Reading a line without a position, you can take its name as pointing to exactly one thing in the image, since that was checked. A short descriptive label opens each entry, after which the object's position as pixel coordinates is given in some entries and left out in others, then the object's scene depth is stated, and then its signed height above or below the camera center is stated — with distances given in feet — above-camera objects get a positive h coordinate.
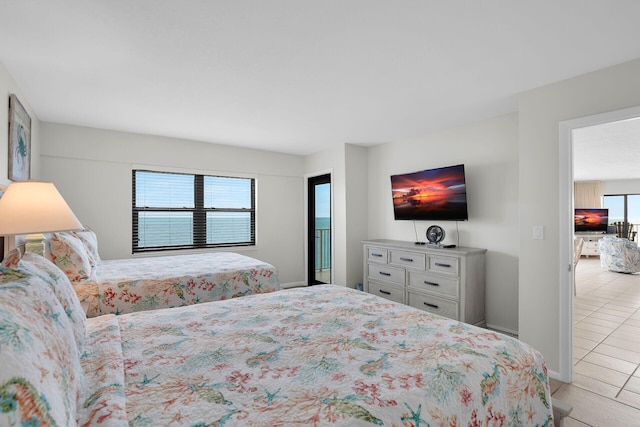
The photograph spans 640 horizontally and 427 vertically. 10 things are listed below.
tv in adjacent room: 28.22 -0.67
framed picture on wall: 8.34 +2.14
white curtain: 29.66 +1.75
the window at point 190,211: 14.45 +0.19
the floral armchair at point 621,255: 20.97 -2.85
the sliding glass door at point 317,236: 18.13 -1.26
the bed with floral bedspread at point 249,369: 2.64 -1.85
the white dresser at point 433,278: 11.07 -2.46
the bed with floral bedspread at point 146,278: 8.07 -1.83
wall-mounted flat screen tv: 12.08 +0.78
